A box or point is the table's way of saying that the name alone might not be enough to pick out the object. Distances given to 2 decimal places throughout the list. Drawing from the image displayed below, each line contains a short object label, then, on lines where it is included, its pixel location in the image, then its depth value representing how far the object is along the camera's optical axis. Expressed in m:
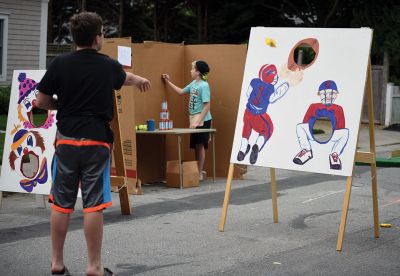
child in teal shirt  11.65
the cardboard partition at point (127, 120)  10.55
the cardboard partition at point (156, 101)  11.48
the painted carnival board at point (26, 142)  8.71
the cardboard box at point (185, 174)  11.31
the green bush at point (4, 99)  21.00
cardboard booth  11.59
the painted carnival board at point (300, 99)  7.49
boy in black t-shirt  5.61
